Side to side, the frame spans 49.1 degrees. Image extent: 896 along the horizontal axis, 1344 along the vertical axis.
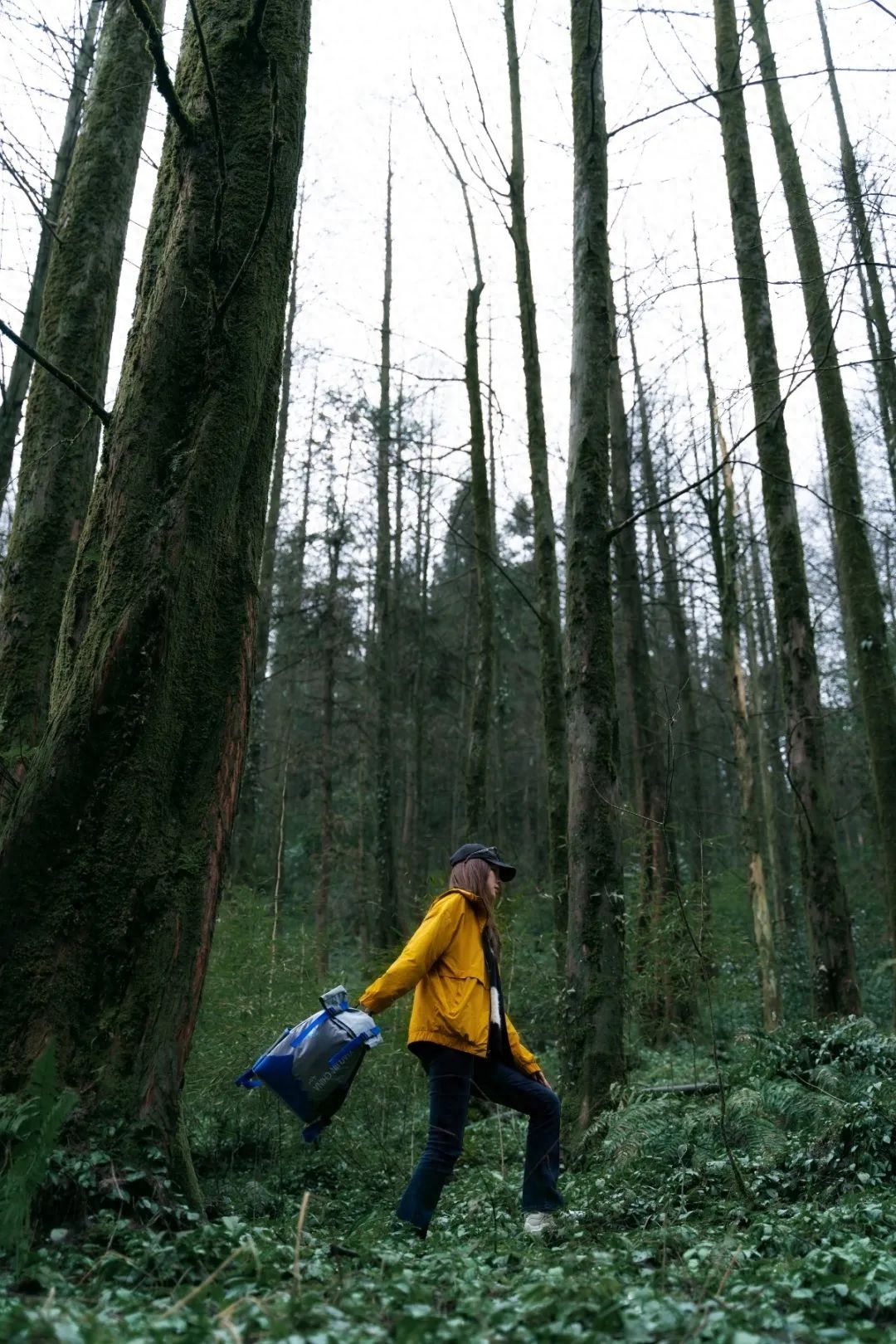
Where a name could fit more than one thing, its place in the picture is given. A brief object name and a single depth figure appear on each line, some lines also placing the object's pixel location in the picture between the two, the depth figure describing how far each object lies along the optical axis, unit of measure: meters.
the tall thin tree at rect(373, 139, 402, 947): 18.98
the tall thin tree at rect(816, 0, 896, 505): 6.36
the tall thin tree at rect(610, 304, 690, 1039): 10.48
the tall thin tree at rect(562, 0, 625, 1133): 6.62
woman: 4.59
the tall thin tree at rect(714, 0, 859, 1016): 8.96
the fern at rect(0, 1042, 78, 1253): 2.69
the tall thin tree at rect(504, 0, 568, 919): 11.26
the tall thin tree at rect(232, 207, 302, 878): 16.86
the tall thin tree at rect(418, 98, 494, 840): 12.64
